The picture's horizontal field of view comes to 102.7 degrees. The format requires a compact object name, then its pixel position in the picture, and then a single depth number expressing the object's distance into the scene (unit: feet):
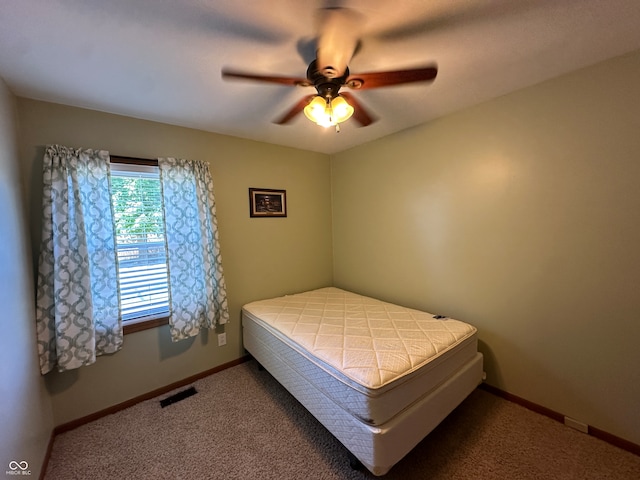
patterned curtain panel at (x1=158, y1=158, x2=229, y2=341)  7.10
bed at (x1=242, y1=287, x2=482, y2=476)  4.33
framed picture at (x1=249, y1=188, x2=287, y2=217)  8.87
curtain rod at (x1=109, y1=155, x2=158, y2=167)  6.45
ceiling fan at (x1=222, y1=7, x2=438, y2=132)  3.77
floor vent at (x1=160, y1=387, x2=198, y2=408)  6.79
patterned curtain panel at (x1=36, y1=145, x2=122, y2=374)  5.55
